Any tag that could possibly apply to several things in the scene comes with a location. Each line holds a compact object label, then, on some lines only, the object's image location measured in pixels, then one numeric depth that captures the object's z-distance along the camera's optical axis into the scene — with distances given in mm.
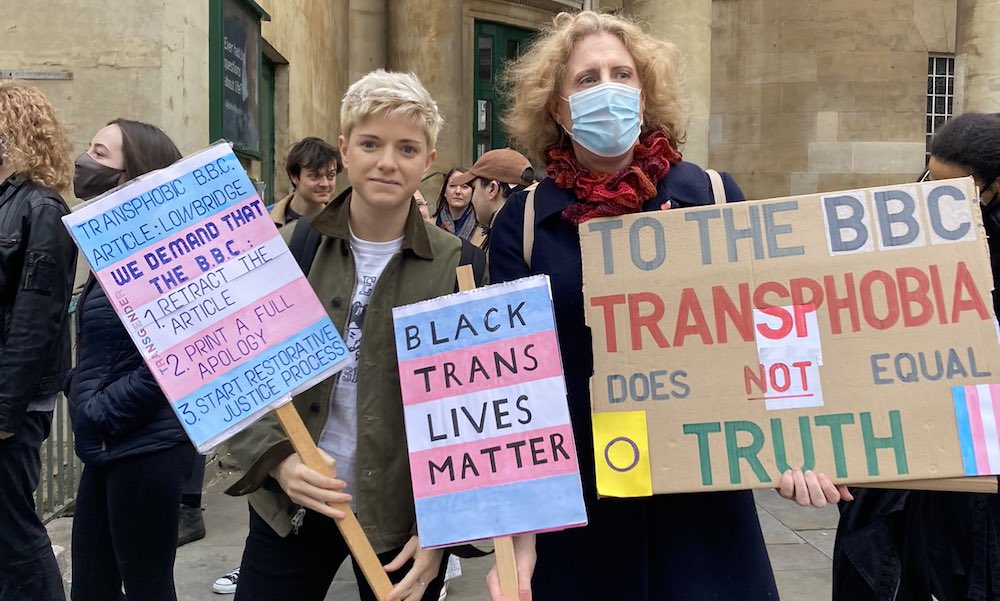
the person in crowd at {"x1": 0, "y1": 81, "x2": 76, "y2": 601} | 2836
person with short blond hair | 2072
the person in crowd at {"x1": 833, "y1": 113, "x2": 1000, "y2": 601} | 2633
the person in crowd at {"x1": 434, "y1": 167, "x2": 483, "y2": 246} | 5797
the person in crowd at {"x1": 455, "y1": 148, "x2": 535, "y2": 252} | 5109
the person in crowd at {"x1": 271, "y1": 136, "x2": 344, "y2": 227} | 5078
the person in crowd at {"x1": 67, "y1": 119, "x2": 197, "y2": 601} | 2803
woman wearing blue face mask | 2084
